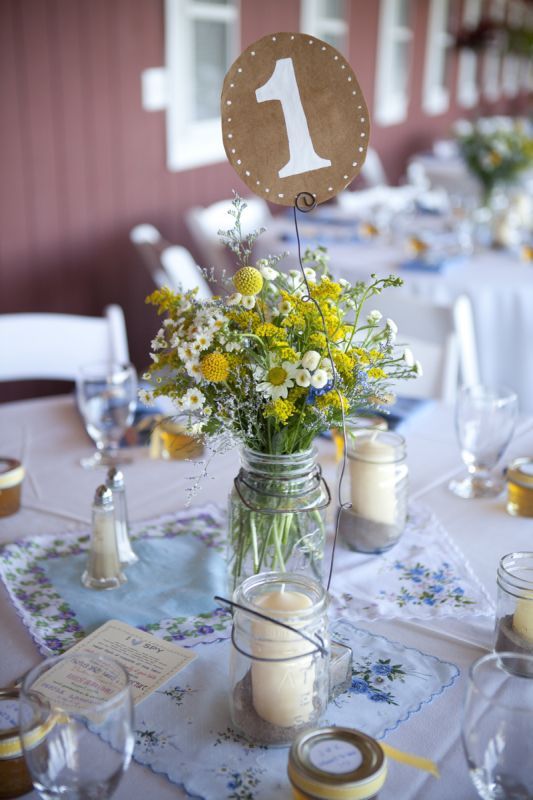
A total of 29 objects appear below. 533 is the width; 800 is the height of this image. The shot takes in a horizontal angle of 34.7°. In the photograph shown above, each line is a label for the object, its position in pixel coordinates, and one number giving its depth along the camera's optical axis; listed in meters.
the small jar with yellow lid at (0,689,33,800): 0.77
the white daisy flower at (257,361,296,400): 0.92
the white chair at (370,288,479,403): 2.02
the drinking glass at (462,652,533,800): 0.68
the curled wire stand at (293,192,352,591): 0.97
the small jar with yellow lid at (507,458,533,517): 1.30
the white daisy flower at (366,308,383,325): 1.01
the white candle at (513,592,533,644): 0.94
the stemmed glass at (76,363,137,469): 1.48
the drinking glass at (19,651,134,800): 0.67
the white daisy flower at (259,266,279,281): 0.99
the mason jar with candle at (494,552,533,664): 0.93
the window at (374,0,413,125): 6.16
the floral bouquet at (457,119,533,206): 3.70
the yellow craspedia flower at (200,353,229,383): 0.93
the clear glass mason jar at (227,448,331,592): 0.97
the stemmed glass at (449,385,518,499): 1.38
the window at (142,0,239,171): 3.74
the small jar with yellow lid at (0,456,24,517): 1.29
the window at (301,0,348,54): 4.92
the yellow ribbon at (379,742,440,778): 0.79
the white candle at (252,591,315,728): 0.81
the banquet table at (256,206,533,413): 2.76
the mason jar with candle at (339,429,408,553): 1.19
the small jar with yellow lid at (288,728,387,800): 0.70
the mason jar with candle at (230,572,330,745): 0.81
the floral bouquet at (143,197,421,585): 0.93
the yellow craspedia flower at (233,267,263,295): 0.93
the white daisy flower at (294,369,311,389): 0.90
